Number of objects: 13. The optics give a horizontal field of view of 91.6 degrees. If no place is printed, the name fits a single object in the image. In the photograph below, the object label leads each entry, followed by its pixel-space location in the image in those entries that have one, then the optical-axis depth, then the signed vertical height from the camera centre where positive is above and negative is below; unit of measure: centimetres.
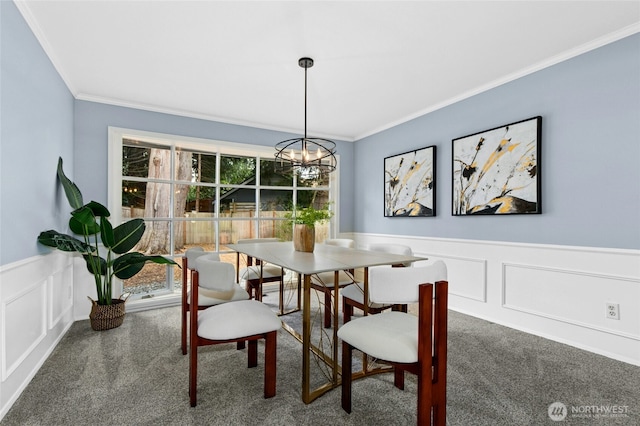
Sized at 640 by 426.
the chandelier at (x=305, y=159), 275 +52
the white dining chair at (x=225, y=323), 178 -62
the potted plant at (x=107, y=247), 280 -31
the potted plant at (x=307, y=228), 264 -10
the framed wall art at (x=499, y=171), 288 +47
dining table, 181 -30
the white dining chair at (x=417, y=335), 135 -57
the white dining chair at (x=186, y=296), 235 -62
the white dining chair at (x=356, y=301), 229 -64
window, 382 +30
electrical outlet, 241 -73
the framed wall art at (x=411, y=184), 391 +44
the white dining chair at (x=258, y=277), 321 -63
